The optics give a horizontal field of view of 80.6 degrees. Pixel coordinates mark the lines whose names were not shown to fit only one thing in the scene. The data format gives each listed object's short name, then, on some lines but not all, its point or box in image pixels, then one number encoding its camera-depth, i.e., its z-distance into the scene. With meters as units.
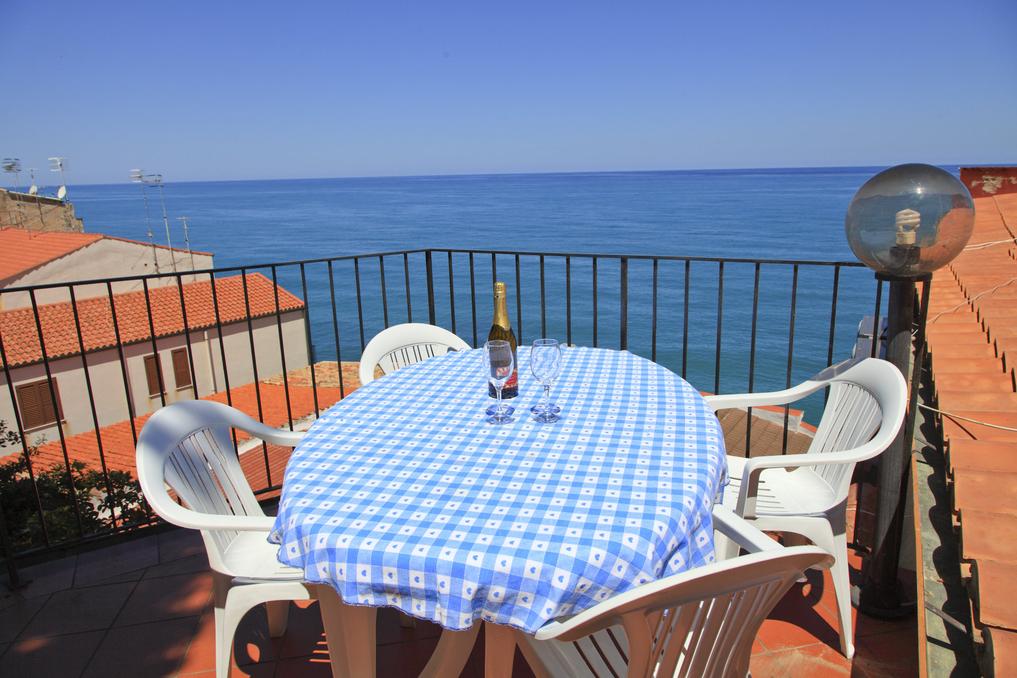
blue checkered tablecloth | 1.01
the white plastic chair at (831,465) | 1.70
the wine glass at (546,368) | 1.66
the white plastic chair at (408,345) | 2.55
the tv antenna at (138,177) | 19.06
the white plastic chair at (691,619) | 0.90
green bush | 3.47
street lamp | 1.61
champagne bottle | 1.96
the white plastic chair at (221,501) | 1.43
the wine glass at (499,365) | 1.65
